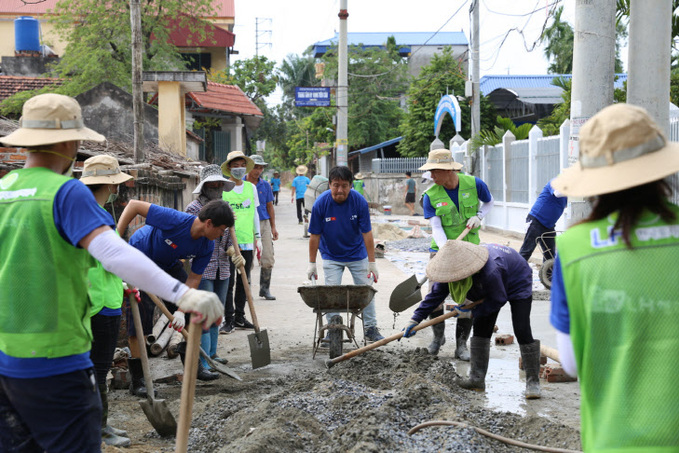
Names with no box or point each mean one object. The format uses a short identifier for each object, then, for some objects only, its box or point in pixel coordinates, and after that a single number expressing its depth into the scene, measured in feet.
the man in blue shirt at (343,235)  24.39
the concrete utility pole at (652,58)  18.08
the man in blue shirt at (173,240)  17.44
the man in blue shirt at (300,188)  77.80
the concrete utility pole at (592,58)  20.10
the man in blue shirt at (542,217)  31.19
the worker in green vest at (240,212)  27.99
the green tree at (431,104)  106.93
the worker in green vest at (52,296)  8.61
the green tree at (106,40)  69.05
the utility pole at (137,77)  34.68
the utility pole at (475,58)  74.13
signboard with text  75.10
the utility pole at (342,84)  68.54
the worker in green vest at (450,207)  23.27
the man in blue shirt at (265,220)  32.73
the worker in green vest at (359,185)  87.44
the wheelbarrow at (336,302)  22.16
